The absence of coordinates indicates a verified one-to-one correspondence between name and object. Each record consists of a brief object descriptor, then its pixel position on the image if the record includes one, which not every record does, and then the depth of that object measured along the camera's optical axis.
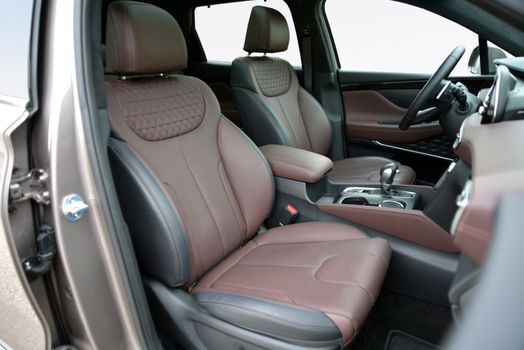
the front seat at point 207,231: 1.19
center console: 1.78
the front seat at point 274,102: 2.37
